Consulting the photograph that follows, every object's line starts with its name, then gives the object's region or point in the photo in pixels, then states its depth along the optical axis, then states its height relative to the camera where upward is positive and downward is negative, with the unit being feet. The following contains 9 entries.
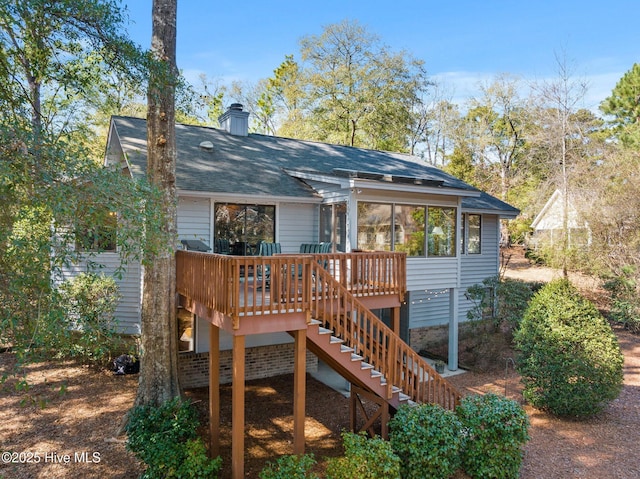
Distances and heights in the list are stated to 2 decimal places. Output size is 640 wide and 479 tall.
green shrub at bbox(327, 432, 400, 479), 17.72 -10.12
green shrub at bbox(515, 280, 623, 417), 25.50 -7.55
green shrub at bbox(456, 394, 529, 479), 20.06 -10.24
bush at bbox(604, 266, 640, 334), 45.68 -6.85
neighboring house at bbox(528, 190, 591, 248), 50.98 +1.34
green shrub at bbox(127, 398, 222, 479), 18.08 -9.92
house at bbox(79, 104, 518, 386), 30.63 +1.88
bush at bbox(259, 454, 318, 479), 17.51 -10.29
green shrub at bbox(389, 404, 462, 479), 19.31 -10.07
